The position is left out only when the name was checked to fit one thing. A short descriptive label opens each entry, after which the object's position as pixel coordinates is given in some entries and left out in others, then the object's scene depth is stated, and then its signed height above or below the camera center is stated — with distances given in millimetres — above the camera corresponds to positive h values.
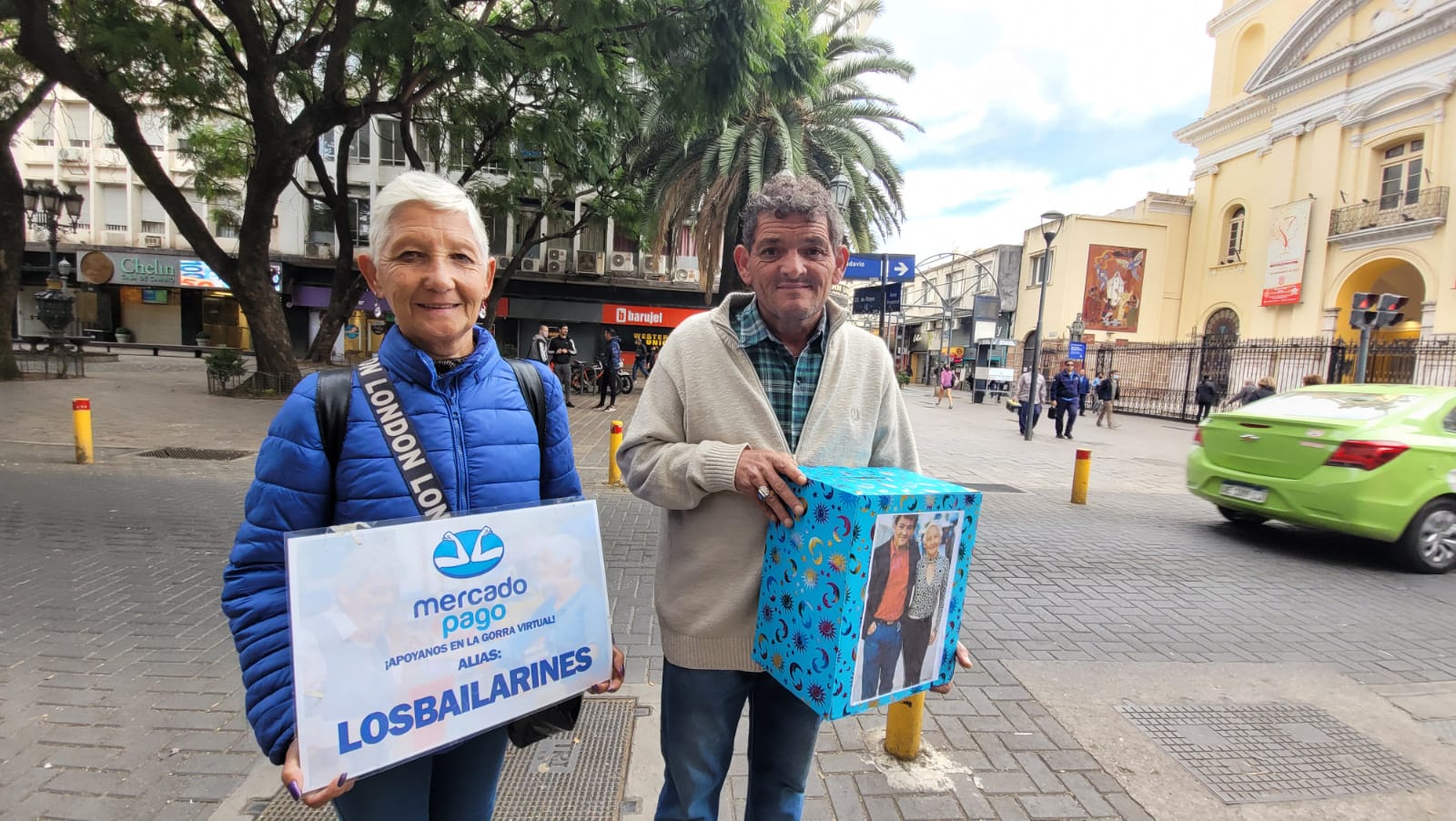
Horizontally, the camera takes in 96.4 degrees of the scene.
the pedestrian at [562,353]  14094 -111
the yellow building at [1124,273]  32688 +5677
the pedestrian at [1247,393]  15966 -4
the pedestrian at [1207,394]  20609 -113
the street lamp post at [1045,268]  14626 +2881
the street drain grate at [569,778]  2359 -1674
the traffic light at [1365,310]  9516 +1331
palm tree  14039 +4768
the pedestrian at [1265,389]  14927 +136
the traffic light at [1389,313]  9498 +1316
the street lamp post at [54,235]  15280 +2106
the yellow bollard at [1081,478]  7984 -1174
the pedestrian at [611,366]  14994 -344
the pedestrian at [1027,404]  14859 -639
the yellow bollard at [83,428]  7277 -1252
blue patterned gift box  1316 -462
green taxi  5465 -584
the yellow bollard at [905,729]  2693 -1492
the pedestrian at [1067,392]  15359 -264
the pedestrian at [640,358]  23412 -165
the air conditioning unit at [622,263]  27297 +3710
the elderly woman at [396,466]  1264 -262
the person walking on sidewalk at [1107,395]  19719 -326
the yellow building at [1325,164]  20297 +8617
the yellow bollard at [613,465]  7425 -1318
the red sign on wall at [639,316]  27578 +1568
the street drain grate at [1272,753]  2709 -1607
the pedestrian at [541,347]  13438 -4
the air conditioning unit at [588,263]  26922 +3582
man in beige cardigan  1678 -215
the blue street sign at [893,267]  12922 +2040
